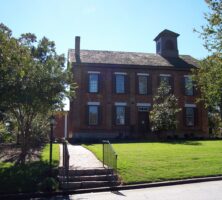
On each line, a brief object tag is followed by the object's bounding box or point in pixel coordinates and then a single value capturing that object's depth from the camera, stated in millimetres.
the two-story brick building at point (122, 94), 31078
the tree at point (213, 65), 16375
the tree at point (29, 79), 12852
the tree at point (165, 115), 29000
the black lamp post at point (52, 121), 14075
